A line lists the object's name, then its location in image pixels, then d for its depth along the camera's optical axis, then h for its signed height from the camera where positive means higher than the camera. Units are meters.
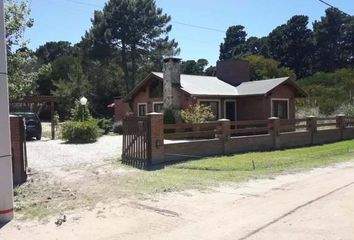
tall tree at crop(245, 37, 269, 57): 75.75 +10.69
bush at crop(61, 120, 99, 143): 24.91 -1.01
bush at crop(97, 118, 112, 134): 33.50 -0.89
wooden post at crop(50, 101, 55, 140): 27.98 -0.43
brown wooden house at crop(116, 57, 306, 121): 28.00 +1.01
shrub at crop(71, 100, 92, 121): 28.66 +0.01
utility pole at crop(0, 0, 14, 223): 8.12 -0.57
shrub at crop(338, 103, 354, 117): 32.75 -0.10
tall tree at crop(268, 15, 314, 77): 72.69 +10.05
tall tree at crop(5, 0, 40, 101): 19.25 +2.64
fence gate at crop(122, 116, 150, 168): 15.27 -1.02
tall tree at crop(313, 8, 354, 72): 72.94 +10.41
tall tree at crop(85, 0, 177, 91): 55.91 +9.90
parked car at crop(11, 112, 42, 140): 26.16 -0.65
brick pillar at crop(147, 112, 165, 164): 15.34 -0.85
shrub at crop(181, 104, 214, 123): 25.56 -0.19
